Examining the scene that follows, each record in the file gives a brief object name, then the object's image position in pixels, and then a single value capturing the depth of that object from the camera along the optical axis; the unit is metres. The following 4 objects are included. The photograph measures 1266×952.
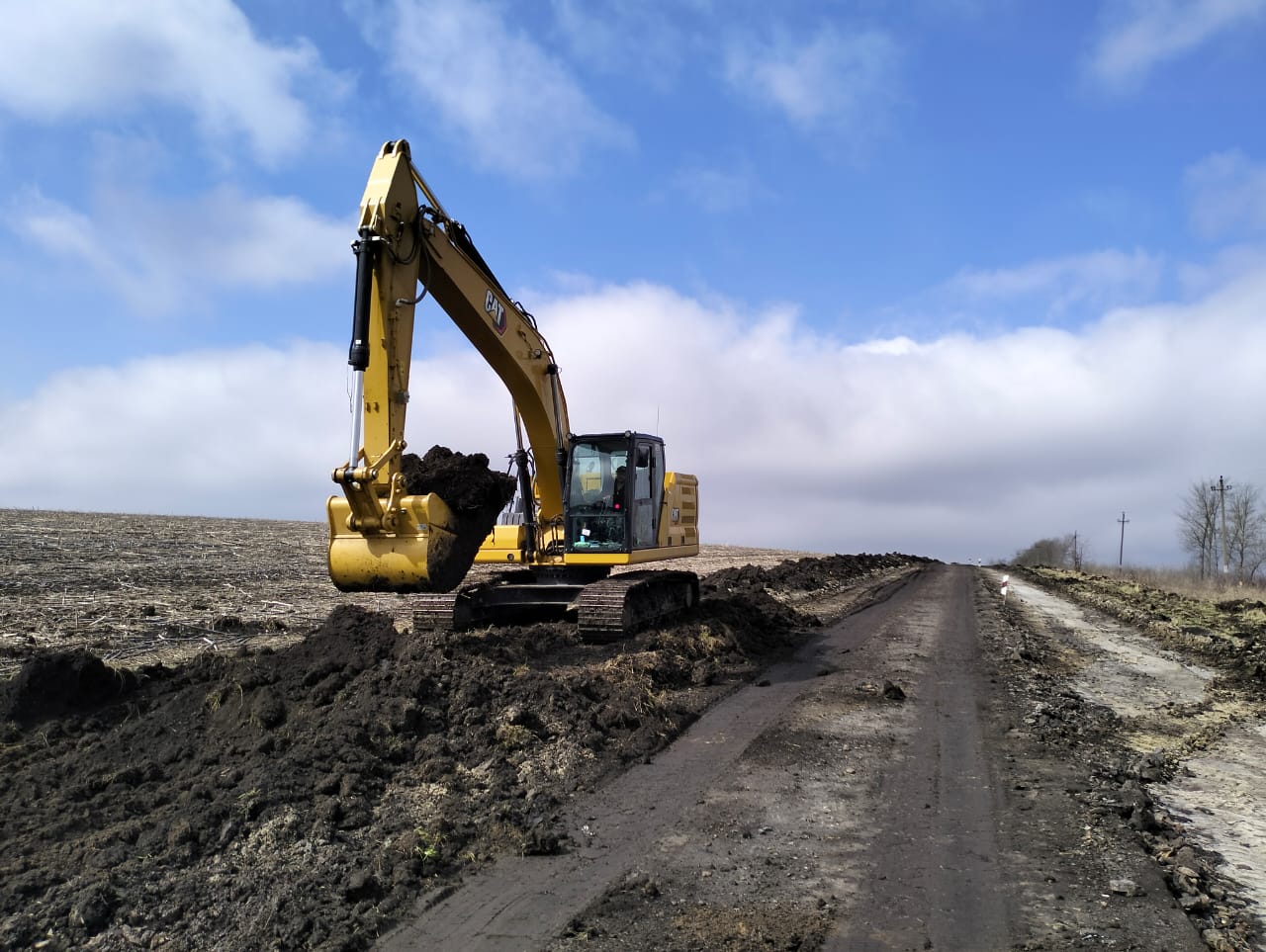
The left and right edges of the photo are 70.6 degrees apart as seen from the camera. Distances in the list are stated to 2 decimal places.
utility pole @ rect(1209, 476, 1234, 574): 56.31
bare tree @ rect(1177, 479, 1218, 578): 68.94
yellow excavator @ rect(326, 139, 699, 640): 8.55
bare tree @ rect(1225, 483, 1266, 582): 64.18
